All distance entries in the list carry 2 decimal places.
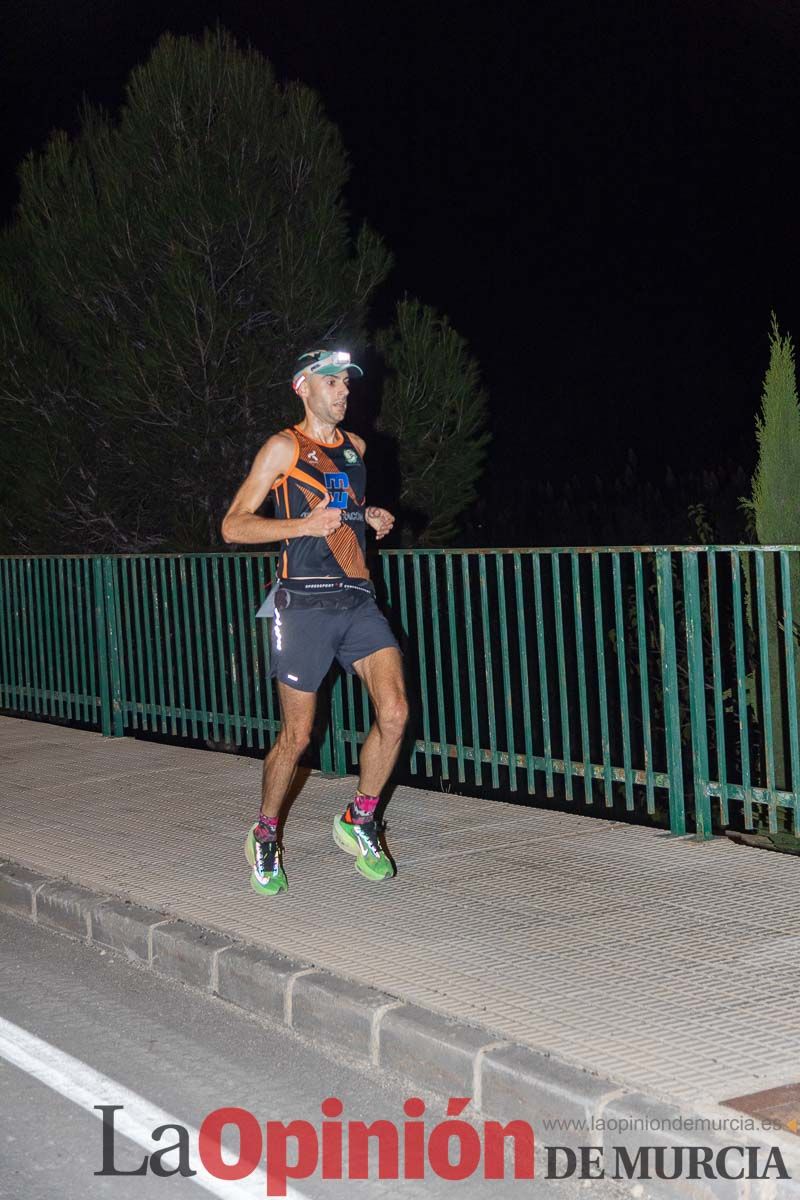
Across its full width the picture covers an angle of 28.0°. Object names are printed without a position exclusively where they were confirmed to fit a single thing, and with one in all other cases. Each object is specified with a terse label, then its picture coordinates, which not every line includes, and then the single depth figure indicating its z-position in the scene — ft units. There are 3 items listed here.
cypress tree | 28.43
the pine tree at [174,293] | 43.88
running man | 20.90
